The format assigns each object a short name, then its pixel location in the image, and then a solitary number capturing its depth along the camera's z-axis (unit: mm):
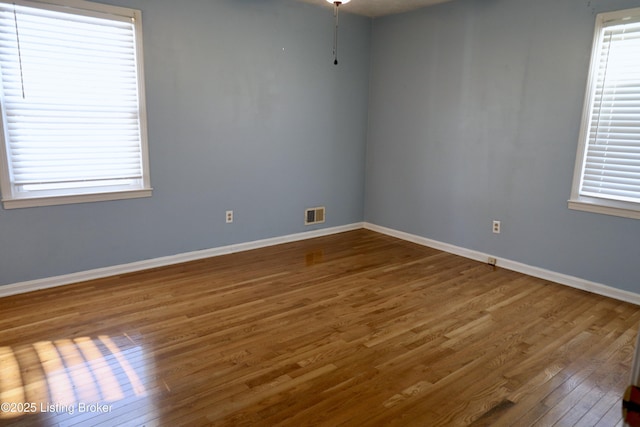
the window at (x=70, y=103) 3195
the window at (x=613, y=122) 3311
